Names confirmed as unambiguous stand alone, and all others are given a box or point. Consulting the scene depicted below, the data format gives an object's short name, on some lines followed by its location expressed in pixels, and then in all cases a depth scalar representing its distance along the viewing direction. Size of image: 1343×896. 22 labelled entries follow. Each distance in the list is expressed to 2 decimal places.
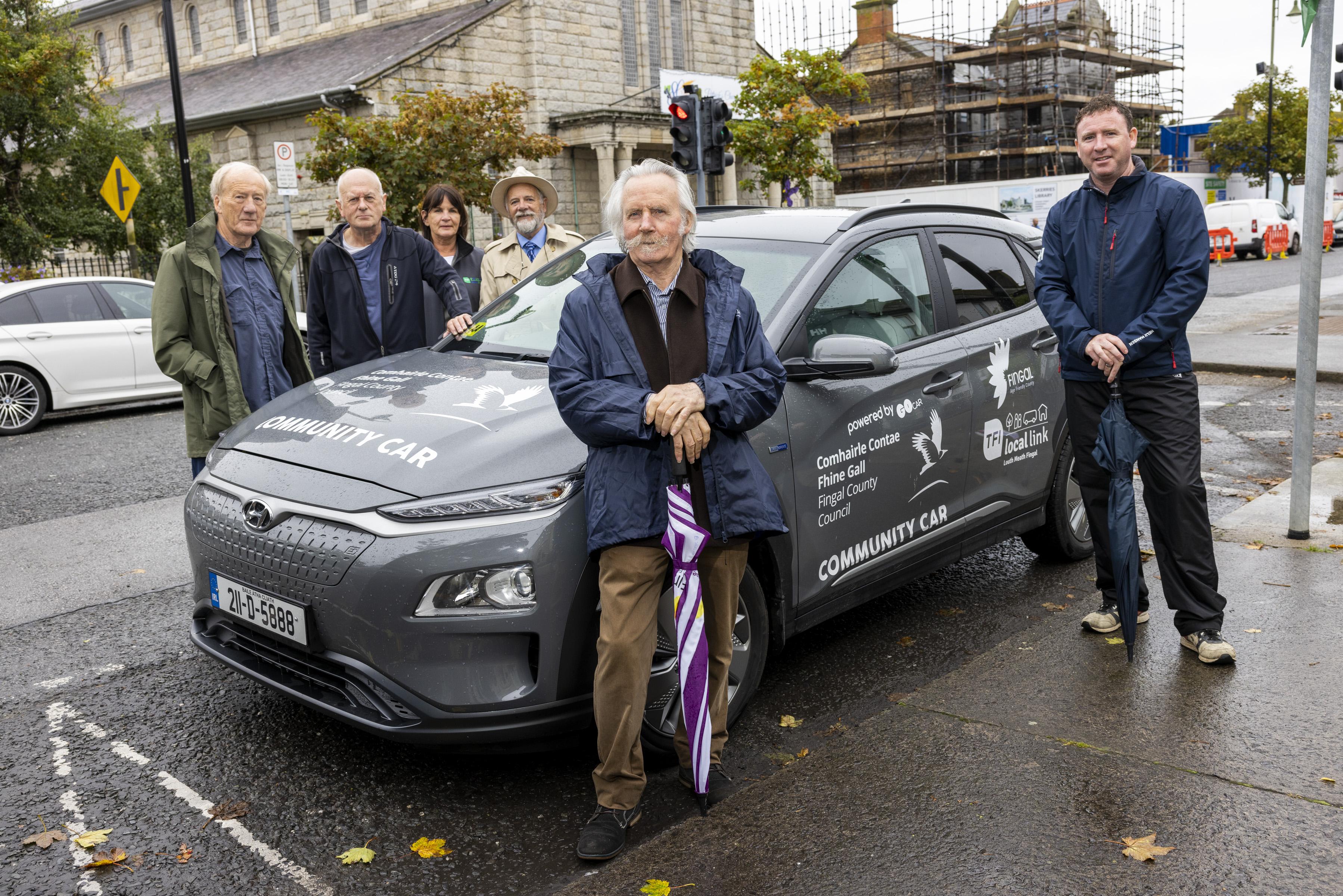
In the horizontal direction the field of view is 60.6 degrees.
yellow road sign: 17.50
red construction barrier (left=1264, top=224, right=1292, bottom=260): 34.19
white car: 11.55
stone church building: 29.78
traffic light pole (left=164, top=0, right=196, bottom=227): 18.05
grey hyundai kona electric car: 3.16
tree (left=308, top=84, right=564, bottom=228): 22.39
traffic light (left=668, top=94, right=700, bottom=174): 13.33
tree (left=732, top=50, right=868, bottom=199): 31.08
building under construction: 50.47
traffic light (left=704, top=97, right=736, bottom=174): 13.42
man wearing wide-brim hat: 6.52
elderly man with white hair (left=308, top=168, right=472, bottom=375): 5.33
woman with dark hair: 6.36
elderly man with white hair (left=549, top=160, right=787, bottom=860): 3.05
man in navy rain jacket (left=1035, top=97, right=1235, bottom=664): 4.18
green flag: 5.47
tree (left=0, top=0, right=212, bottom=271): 19.62
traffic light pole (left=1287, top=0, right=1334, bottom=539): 5.40
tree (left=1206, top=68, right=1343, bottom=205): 49.41
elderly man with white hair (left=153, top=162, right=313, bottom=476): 4.88
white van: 34.25
